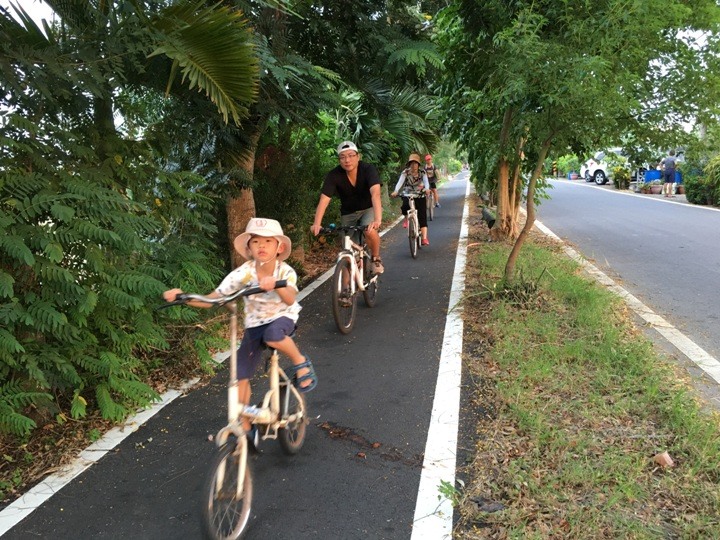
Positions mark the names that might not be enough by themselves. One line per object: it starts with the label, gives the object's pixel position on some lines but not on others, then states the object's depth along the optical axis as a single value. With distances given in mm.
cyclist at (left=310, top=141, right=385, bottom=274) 6035
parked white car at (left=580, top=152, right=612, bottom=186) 35562
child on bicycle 3156
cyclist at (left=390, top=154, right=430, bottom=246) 10523
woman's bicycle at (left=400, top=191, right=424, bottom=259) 10414
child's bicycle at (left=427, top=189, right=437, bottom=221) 16602
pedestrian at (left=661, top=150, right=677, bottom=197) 22750
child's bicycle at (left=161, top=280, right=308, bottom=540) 2576
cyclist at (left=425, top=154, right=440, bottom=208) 13571
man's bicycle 5773
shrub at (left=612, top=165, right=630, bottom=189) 28938
